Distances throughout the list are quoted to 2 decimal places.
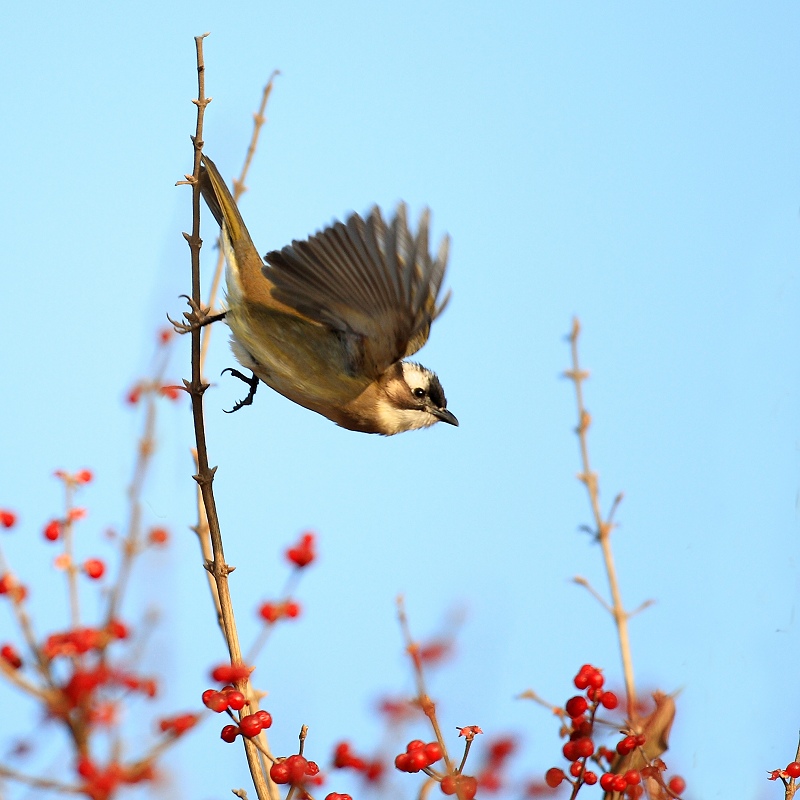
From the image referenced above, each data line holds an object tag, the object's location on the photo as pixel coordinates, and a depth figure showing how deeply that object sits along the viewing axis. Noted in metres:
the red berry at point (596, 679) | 5.30
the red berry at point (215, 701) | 4.70
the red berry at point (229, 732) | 4.78
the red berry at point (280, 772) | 4.47
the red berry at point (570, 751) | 4.85
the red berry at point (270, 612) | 5.40
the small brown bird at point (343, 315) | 6.68
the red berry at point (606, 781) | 4.82
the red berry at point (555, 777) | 4.71
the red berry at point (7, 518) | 6.18
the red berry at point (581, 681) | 5.36
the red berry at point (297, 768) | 4.39
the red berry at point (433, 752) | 4.85
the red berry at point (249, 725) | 4.68
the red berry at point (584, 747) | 4.76
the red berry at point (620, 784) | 4.71
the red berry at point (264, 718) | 4.90
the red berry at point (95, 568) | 5.50
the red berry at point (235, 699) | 4.72
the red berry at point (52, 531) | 5.91
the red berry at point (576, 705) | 5.09
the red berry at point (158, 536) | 5.66
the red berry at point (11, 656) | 4.35
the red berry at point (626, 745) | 4.70
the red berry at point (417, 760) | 4.80
